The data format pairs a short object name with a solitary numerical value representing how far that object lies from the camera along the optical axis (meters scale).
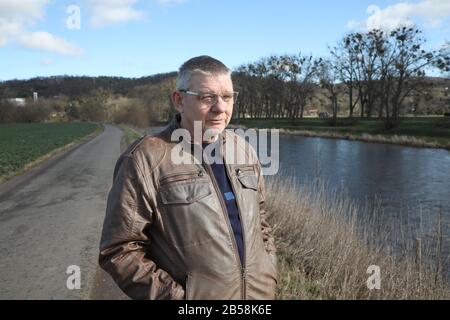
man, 1.95
